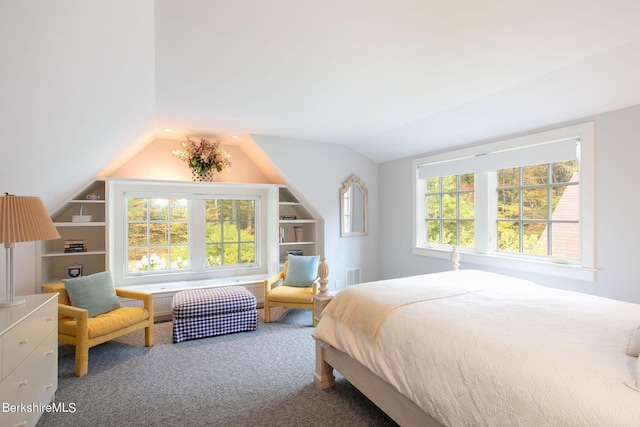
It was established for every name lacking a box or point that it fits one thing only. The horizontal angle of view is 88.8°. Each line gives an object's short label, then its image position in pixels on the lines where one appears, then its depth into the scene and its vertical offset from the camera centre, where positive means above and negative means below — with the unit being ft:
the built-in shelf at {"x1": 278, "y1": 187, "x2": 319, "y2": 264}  15.62 -0.62
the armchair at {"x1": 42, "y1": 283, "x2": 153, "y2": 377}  8.45 -3.04
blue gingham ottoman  10.75 -3.37
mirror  15.96 +0.27
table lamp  5.92 -0.18
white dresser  5.01 -2.53
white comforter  3.54 -1.90
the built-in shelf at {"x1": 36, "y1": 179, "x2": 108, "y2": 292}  11.85 -0.78
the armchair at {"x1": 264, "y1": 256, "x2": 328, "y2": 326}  12.09 -2.93
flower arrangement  13.66 +2.49
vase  14.03 +1.66
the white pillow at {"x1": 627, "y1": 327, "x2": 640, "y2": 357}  4.00 -1.66
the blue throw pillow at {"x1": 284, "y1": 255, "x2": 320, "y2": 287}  13.37 -2.37
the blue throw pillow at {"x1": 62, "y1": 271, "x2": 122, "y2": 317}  9.38 -2.33
